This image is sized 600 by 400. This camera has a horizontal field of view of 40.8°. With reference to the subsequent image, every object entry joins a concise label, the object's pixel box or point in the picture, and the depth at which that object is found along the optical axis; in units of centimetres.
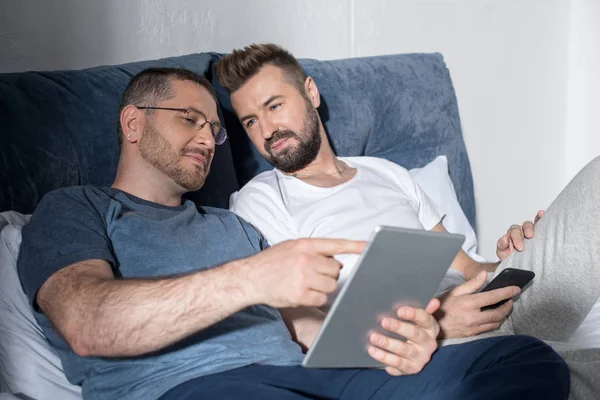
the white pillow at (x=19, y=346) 137
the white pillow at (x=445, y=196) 231
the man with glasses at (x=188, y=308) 113
